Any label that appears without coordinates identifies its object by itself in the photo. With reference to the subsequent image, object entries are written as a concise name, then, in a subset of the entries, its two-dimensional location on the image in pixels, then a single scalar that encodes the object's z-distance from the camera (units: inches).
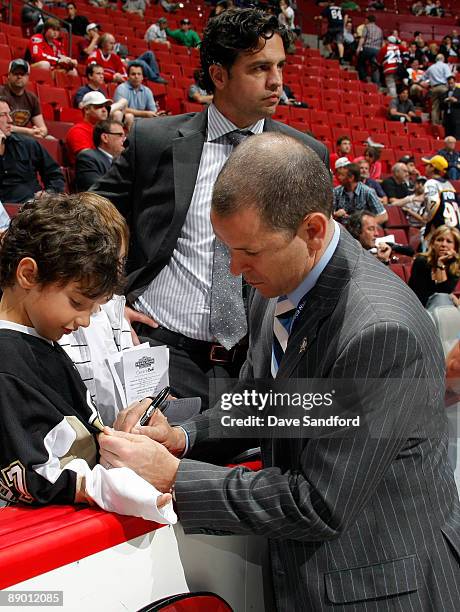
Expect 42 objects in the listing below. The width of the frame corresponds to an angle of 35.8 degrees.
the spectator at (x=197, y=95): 355.6
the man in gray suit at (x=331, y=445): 44.9
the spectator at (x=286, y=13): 513.0
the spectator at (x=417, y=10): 706.8
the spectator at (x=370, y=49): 566.9
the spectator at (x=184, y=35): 458.0
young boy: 44.8
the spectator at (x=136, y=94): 297.7
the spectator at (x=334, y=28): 580.4
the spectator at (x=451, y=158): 411.5
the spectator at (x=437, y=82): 530.0
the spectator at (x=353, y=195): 234.7
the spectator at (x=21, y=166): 184.1
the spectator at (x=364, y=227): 201.0
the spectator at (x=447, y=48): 607.8
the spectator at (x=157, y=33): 438.3
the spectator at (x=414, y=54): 587.2
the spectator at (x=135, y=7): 471.8
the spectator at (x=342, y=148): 329.7
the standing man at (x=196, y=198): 74.6
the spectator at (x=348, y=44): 591.8
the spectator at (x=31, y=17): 353.4
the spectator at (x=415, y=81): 544.4
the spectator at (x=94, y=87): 272.4
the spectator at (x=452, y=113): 510.0
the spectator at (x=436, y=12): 709.3
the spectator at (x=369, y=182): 273.7
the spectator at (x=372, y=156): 310.2
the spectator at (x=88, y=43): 351.7
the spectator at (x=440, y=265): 189.0
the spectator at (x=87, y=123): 213.8
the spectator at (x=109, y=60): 333.4
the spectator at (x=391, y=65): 556.1
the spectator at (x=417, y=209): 318.0
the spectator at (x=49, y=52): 314.7
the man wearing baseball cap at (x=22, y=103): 221.5
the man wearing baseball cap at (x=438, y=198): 242.7
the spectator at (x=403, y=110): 497.7
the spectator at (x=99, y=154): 193.5
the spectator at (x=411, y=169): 362.9
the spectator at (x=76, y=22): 384.2
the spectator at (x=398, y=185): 329.7
